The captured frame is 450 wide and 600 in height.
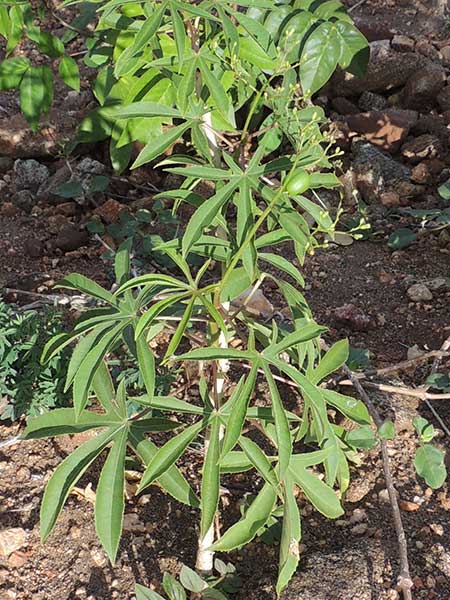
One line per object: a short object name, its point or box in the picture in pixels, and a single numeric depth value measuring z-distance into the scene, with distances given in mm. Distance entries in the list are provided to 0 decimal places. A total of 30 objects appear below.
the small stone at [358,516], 1568
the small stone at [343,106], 3021
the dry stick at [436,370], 1702
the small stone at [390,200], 2654
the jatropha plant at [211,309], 1107
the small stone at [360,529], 1538
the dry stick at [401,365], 1742
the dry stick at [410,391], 1664
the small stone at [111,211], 2602
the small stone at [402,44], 3379
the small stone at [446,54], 3369
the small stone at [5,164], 2926
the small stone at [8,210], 2723
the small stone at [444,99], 2994
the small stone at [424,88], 3031
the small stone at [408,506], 1581
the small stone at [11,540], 1503
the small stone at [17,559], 1492
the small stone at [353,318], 2121
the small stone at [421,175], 2682
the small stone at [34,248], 2508
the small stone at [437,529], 1527
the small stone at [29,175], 2830
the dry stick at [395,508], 1324
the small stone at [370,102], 3084
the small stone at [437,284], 2256
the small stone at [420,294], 2222
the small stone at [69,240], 2528
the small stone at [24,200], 2736
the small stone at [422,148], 2766
